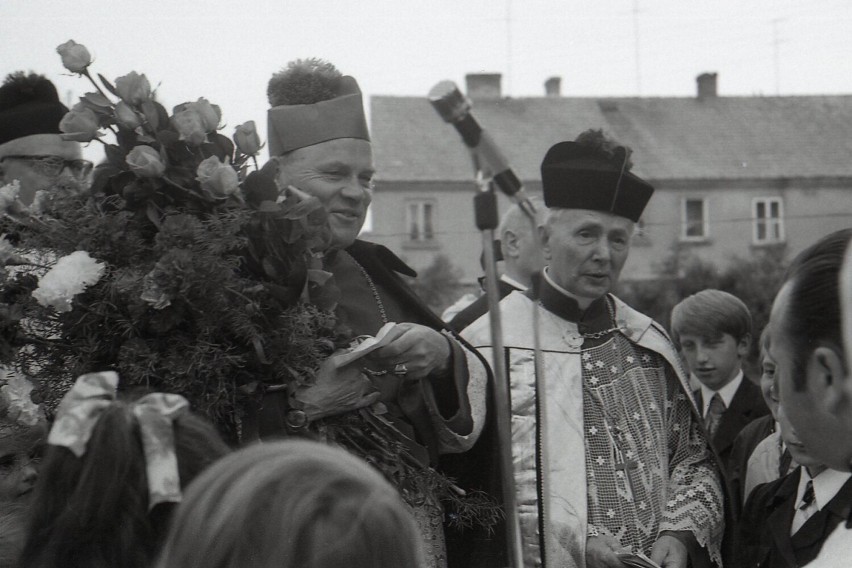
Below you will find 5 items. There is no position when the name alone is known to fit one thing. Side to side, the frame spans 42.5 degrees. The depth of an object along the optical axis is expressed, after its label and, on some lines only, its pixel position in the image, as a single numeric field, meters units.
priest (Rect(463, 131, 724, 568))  3.83
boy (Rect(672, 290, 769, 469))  5.91
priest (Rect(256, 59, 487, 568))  3.24
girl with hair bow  1.90
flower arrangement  2.71
